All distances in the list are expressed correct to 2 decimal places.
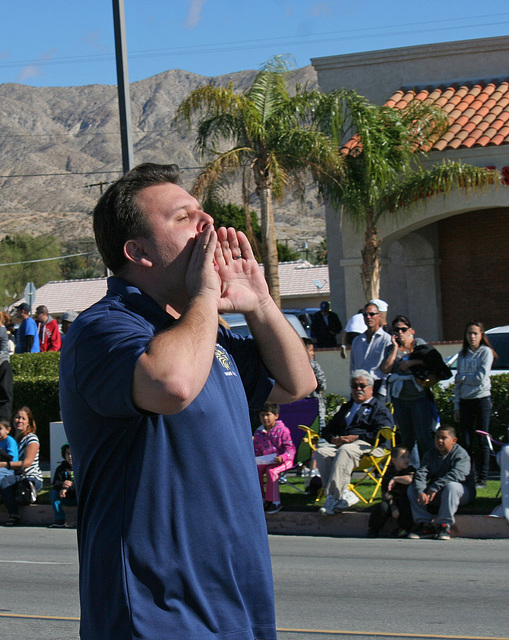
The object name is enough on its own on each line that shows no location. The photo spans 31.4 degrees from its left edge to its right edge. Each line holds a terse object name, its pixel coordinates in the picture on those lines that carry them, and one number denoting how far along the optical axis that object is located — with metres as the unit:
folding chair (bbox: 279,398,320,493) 12.03
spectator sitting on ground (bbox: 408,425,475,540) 9.35
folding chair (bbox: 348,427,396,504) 10.40
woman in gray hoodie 10.84
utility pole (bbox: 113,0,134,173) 11.84
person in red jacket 18.16
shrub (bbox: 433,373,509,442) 12.34
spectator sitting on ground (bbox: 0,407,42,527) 11.59
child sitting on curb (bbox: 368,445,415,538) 9.62
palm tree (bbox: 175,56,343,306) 19.23
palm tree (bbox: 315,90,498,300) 19.39
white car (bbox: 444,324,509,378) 14.40
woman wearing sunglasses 10.52
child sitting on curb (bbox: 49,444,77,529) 11.23
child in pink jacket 11.23
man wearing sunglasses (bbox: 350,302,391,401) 11.42
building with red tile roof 22.25
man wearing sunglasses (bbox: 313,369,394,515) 10.24
